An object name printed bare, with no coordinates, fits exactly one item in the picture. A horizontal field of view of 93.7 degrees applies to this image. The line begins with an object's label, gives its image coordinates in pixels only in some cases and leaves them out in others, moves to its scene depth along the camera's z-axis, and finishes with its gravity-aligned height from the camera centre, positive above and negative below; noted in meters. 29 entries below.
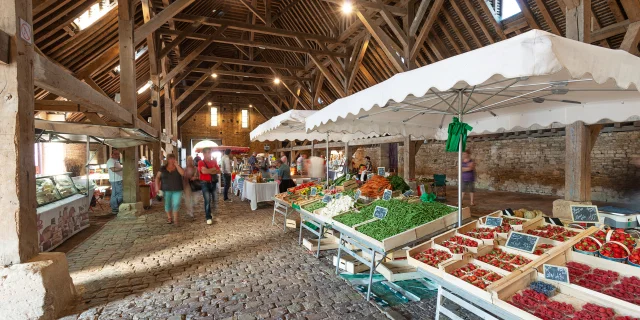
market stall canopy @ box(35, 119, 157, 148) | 5.75 +0.65
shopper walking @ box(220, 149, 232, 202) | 10.06 -0.39
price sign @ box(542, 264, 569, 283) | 2.06 -0.86
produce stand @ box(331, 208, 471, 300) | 3.05 -0.89
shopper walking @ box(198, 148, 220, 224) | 6.78 -0.32
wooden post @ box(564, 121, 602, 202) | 5.12 -0.14
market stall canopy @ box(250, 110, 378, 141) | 5.34 +0.64
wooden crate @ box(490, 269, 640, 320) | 1.77 -0.94
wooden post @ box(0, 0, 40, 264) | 2.57 +0.19
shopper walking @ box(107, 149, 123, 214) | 8.16 -0.47
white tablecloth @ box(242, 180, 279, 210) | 8.60 -0.97
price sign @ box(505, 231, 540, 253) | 2.46 -0.76
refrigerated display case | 4.73 -0.82
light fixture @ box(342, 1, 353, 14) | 7.22 +3.64
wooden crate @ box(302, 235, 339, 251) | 4.76 -1.40
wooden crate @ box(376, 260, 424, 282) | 3.24 -1.29
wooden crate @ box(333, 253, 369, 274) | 3.73 -1.39
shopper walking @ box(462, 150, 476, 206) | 7.41 -0.47
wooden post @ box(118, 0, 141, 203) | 6.21 +2.21
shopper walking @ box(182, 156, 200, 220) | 7.07 -0.51
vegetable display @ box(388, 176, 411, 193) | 5.64 -0.54
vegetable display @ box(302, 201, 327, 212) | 4.86 -0.81
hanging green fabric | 3.09 +0.22
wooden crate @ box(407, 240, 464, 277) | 2.36 -0.89
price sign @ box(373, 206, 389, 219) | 3.71 -0.71
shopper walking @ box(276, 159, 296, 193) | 8.59 -0.57
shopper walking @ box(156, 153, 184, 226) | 6.46 -0.43
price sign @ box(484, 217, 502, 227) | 3.04 -0.71
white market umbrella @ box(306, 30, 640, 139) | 1.80 +0.56
